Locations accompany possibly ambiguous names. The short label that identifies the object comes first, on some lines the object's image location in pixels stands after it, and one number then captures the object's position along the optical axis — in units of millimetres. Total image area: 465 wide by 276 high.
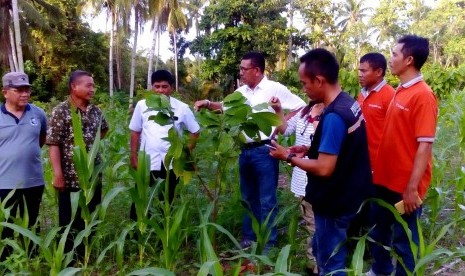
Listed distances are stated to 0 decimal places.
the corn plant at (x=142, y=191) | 2855
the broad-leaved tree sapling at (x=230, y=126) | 2387
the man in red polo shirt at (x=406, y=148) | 2398
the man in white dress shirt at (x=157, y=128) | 3484
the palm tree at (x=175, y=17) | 27109
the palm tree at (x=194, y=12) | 36250
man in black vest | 2082
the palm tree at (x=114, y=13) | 23781
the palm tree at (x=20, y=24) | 20484
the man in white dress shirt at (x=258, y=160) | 3424
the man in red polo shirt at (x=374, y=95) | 3168
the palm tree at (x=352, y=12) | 40578
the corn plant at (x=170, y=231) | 2734
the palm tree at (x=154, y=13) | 25234
